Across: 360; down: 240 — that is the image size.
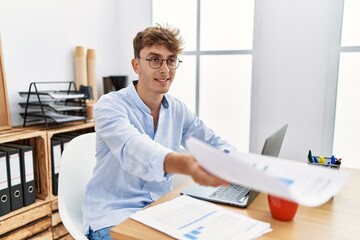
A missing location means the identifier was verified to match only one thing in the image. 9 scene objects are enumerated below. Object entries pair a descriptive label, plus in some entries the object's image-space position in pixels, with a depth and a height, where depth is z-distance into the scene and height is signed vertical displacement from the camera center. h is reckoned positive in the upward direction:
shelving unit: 1.75 -0.81
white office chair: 1.33 -0.48
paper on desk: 0.85 -0.45
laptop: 1.07 -0.46
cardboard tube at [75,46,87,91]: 2.30 +0.00
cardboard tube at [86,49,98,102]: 2.38 +0.00
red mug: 0.95 -0.43
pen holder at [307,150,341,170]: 1.26 -0.39
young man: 1.12 -0.25
